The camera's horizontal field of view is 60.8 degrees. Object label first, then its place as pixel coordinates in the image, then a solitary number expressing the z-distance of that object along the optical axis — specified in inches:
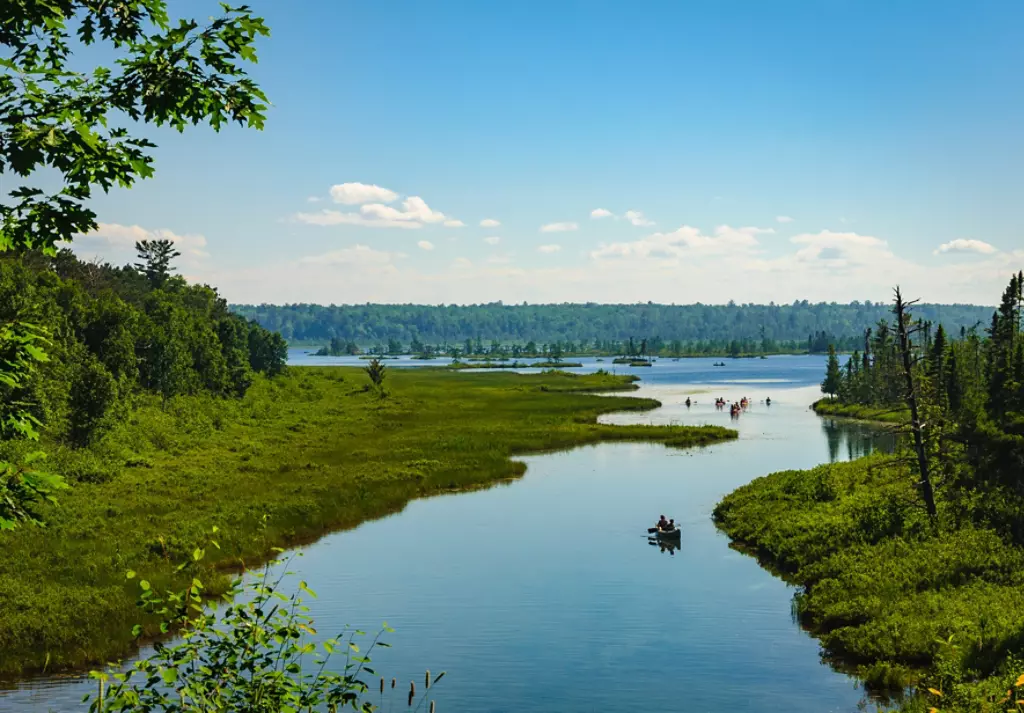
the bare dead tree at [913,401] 1653.5
